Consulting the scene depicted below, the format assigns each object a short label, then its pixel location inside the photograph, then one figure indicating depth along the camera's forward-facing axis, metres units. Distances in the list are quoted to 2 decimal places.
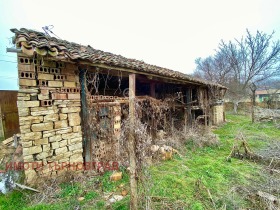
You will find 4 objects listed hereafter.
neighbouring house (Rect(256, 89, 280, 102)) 14.80
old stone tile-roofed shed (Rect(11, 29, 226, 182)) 2.76
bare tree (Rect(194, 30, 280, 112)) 18.95
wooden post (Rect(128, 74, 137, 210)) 2.06
